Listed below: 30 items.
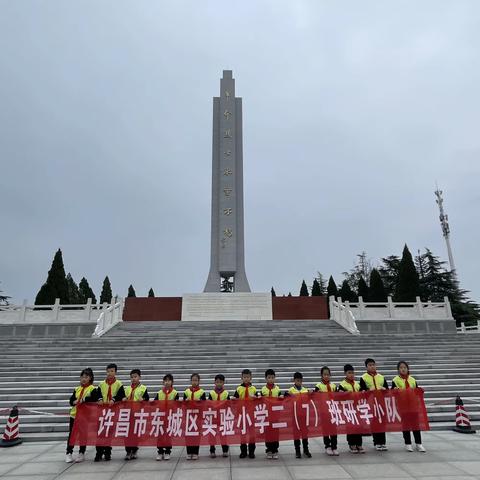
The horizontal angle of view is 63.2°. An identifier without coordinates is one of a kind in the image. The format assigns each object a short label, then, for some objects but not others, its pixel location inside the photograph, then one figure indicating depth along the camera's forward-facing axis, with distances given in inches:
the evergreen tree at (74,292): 1388.9
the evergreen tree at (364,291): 1077.1
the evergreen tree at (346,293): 1189.1
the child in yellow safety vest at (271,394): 200.1
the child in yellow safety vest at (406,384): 206.1
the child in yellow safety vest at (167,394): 203.0
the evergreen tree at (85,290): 1425.0
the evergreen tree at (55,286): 895.9
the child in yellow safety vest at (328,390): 200.7
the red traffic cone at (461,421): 248.5
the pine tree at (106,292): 1392.7
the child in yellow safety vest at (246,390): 208.5
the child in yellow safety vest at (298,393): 199.0
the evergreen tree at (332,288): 1256.8
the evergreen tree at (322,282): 1977.7
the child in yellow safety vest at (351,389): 204.7
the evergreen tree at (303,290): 1285.4
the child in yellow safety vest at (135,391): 208.2
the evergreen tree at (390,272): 1355.8
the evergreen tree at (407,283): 932.0
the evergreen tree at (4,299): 1396.5
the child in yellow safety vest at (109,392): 203.4
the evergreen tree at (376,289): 1017.5
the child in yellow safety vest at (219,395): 205.0
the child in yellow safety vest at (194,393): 207.0
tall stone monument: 936.3
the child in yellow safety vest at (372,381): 213.3
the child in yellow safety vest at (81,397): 197.3
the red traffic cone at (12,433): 235.5
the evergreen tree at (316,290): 1238.9
